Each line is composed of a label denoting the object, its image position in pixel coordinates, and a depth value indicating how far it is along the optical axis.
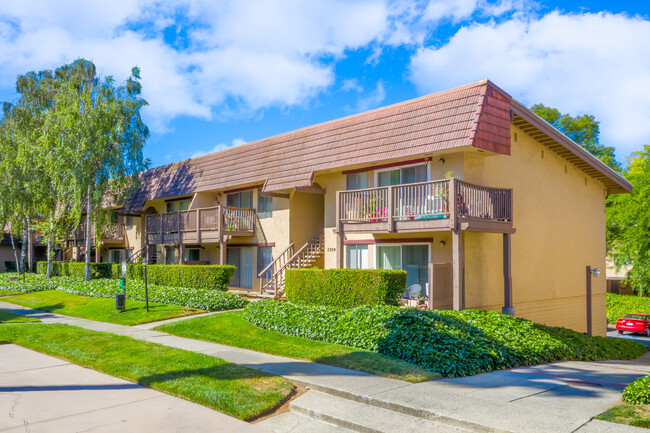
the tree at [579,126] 43.75
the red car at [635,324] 31.36
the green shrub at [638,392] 7.50
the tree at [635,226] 33.94
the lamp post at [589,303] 22.69
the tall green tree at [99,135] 25.64
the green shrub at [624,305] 35.75
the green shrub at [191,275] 20.81
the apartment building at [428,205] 16.52
